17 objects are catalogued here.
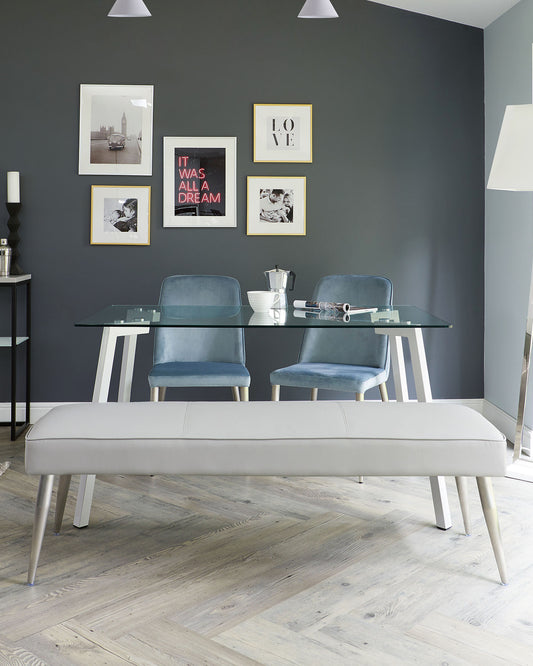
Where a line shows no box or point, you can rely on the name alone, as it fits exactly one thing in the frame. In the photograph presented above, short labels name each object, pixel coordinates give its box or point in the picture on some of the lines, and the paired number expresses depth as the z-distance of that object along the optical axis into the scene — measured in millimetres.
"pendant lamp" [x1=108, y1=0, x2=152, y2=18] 2582
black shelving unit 3717
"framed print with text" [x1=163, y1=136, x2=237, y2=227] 4078
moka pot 3167
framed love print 4094
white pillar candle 3898
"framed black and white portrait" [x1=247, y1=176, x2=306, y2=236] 4117
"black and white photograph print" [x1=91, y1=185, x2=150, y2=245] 4086
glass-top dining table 2523
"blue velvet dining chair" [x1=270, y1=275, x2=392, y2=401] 3361
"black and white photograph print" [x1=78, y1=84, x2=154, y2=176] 4039
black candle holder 3924
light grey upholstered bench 2102
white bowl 2963
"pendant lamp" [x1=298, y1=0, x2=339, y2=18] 2590
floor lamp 3031
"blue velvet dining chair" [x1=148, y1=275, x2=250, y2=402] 3621
